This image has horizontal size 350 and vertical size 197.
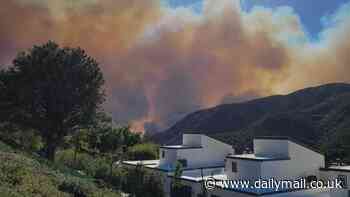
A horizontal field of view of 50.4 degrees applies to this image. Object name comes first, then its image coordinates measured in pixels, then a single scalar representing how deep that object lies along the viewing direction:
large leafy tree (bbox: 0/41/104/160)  40.25
